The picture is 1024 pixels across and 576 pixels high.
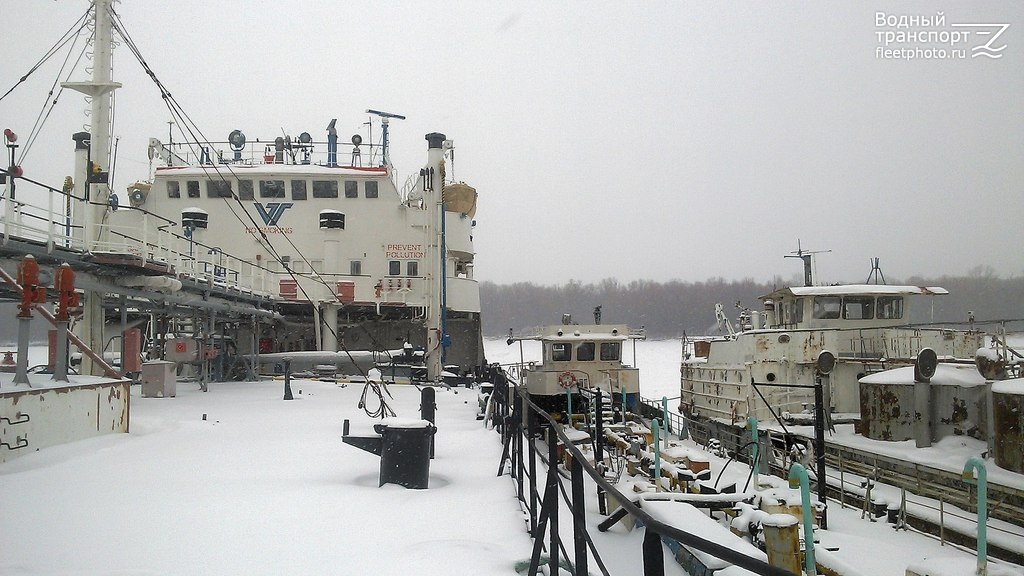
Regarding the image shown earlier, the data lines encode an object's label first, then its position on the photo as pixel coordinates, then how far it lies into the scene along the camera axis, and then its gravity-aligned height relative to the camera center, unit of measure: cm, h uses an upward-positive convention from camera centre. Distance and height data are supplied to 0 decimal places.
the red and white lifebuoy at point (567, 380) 1950 -170
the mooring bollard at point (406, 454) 611 -118
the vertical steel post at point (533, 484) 488 -118
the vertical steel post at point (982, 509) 525 -156
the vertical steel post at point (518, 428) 610 -98
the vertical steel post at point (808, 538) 562 -182
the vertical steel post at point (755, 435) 857 -160
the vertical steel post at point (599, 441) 1072 -196
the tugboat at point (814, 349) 1438 -70
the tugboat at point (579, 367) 1972 -138
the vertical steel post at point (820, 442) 795 -146
